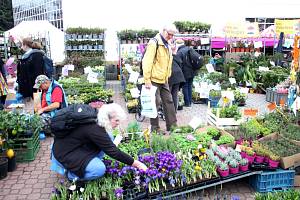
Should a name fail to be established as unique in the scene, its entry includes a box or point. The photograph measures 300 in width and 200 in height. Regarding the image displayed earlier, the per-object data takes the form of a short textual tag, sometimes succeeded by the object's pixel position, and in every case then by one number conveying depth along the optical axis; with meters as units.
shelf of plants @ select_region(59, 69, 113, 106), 8.20
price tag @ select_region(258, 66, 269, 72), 10.80
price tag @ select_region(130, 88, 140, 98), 7.32
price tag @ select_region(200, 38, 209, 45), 12.99
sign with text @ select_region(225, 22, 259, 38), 12.60
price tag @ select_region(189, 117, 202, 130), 5.29
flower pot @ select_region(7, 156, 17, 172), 4.79
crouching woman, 3.63
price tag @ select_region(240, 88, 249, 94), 8.57
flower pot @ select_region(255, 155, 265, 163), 4.25
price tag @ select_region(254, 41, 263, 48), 13.01
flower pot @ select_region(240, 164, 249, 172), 4.17
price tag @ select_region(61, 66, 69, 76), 10.18
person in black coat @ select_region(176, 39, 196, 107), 8.32
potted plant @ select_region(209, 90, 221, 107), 8.52
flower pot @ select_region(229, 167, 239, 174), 4.11
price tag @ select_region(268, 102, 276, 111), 5.54
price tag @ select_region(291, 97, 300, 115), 5.21
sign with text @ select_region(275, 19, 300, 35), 13.39
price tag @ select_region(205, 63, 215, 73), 9.87
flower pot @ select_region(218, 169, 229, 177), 4.06
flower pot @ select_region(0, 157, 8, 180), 4.56
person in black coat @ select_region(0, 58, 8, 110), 7.25
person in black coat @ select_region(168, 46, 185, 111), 6.84
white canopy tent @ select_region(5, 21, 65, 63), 14.98
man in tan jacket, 5.58
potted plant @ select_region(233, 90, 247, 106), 8.95
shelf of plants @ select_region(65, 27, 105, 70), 13.45
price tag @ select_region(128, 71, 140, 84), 7.30
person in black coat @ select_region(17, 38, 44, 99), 7.38
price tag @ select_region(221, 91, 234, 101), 6.48
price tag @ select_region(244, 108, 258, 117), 5.85
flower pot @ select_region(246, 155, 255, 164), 4.24
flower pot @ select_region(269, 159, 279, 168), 4.22
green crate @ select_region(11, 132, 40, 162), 5.03
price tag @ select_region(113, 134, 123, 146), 4.24
